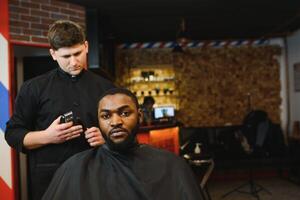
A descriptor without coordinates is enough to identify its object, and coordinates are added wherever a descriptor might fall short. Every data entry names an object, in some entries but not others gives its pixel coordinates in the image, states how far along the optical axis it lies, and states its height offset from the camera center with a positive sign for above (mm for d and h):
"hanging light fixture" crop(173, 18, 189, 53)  5040 +930
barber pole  2906 -199
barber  1409 -61
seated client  1165 -284
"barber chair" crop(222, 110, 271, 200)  5078 -749
